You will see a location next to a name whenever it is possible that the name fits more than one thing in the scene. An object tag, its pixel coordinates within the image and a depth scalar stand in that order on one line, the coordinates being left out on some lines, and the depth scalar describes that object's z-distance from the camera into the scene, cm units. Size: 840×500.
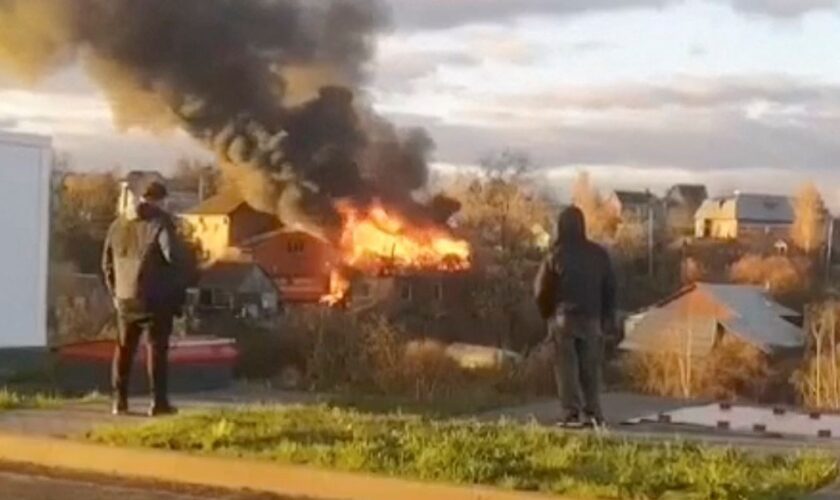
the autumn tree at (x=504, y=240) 2752
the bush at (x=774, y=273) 3806
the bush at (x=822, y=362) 2316
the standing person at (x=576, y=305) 1142
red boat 1416
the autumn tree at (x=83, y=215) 2773
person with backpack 1170
